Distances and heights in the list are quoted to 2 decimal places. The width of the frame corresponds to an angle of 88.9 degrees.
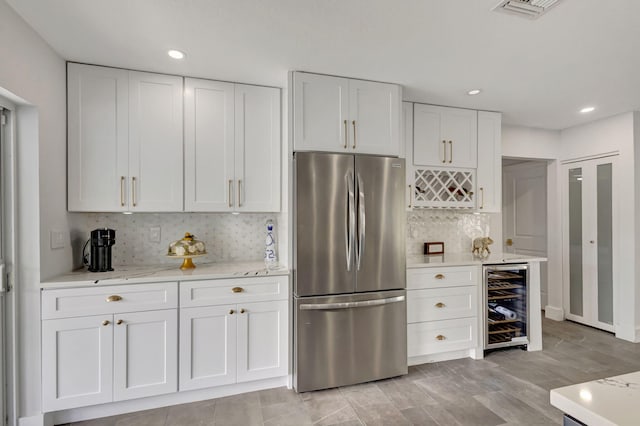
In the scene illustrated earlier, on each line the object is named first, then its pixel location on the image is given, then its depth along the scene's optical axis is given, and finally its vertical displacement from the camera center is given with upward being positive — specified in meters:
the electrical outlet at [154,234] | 2.88 -0.18
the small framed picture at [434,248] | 3.65 -0.41
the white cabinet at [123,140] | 2.43 +0.56
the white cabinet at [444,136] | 3.30 +0.78
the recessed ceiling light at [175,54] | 2.26 +1.12
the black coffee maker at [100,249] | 2.45 -0.27
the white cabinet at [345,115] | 2.57 +0.80
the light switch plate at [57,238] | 2.23 -0.18
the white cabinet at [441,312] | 2.97 -0.94
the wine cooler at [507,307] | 3.30 -1.00
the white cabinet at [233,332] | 2.38 -0.91
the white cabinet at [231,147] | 2.67 +0.56
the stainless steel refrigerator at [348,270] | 2.52 -0.46
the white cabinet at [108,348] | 2.11 -0.92
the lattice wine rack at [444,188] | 3.38 +0.26
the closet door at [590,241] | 3.85 -0.37
